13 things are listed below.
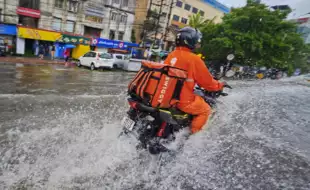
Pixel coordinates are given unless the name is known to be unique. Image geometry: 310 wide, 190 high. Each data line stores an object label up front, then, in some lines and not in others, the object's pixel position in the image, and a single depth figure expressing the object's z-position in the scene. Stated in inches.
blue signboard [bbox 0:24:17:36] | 724.0
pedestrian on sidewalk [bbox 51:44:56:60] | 798.5
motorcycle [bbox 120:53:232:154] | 115.9
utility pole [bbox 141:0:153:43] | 1361.5
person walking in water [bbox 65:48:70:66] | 739.4
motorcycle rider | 111.4
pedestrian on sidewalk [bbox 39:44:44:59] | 771.5
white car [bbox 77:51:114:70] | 677.3
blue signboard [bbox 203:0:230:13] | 1884.8
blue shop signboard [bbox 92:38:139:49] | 998.6
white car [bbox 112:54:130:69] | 753.0
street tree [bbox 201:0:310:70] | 756.6
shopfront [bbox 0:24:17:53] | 724.0
